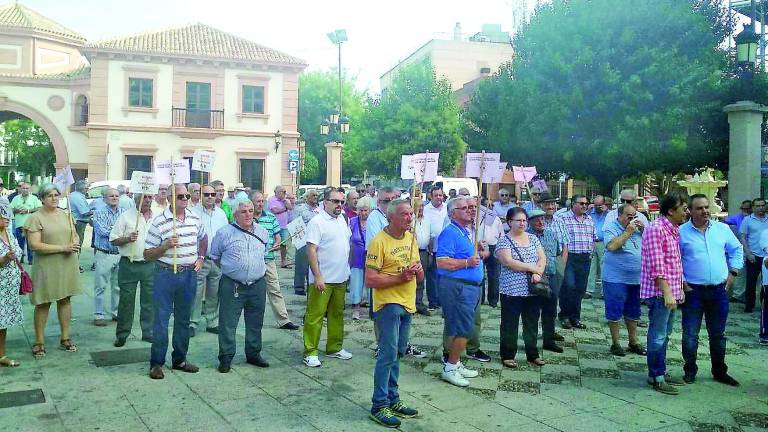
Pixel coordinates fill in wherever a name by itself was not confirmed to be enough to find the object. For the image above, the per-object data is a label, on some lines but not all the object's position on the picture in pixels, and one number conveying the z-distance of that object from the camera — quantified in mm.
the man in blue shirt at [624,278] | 7340
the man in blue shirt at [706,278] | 6199
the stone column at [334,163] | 26062
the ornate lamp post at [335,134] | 26141
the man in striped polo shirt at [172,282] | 6301
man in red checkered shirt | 6020
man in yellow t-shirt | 5164
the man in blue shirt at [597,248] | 10617
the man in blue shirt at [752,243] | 10141
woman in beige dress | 6945
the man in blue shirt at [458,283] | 6113
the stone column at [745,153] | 12117
